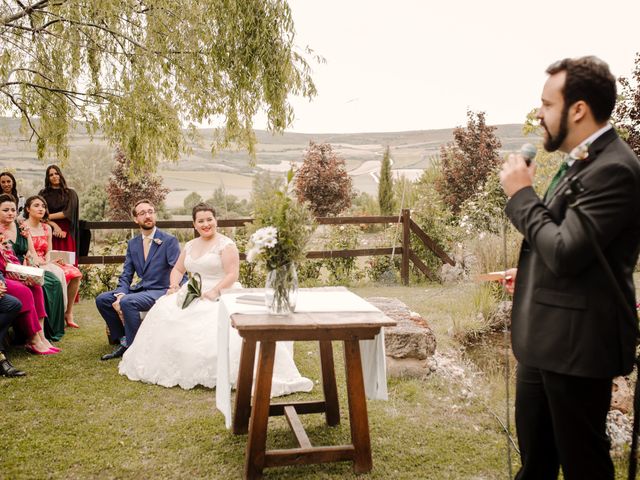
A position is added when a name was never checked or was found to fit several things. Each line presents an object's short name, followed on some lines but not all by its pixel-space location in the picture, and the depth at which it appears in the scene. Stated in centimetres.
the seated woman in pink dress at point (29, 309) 577
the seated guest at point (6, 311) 531
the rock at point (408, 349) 499
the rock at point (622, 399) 394
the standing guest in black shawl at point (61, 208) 778
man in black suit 175
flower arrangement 318
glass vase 321
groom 593
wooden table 300
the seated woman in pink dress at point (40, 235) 679
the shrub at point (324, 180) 2719
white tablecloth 348
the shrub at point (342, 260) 1036
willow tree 731
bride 492
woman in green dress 632
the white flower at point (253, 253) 317
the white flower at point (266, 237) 311
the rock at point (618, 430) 346
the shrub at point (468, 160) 2420
